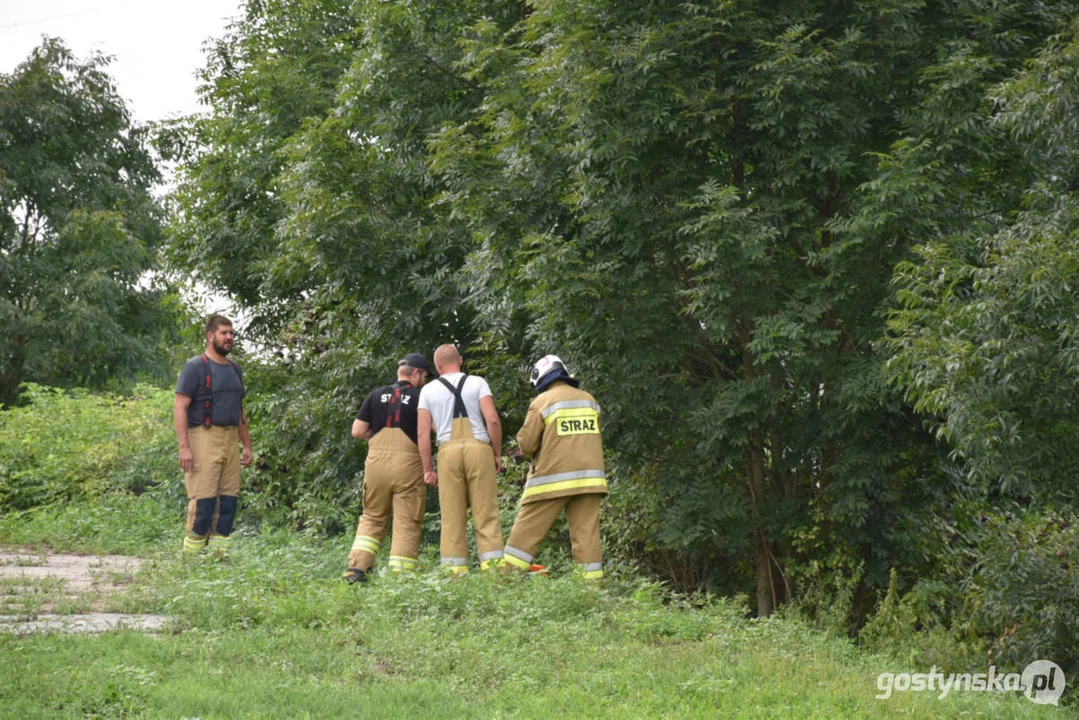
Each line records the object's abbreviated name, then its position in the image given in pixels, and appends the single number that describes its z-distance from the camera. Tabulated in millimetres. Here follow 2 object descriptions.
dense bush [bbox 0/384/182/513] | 33750
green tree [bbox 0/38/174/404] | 58375
